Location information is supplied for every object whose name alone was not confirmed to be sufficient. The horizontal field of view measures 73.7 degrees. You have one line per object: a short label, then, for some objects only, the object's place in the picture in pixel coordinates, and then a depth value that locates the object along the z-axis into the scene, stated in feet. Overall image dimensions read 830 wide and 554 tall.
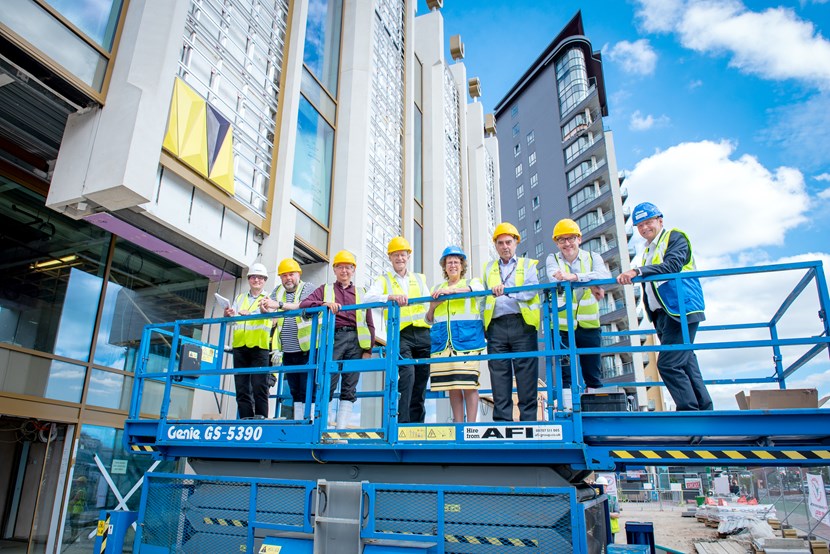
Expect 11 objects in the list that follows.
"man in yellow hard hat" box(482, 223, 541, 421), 17.76
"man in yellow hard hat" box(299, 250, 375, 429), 20.20
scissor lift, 14.70
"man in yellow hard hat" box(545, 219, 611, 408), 18.04
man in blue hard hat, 15.75
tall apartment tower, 174.40
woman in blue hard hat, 18.76
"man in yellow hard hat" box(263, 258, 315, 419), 21.71
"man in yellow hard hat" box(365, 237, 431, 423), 20.02
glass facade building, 25.48
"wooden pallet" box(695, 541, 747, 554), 46.11
